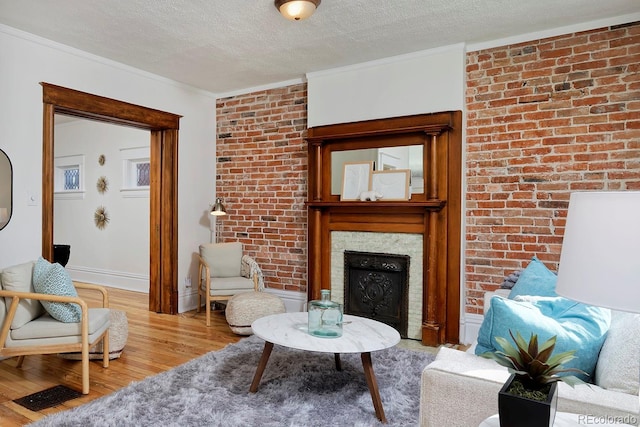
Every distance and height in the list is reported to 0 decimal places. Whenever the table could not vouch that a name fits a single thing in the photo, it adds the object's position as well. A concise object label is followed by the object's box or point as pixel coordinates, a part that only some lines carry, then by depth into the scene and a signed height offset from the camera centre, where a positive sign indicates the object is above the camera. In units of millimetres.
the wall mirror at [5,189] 3264 +133
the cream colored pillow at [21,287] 2676 -533
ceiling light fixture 2751 +1330
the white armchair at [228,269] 4352 -680
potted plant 1057 -468
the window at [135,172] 5914 +511
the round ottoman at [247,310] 3803 -927
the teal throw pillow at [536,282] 2137 -381
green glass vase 2561 -682
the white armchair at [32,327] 2602 -762
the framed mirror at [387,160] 3840 +470
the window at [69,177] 6664 +483
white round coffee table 2340 -772
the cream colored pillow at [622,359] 1318 -484
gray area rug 2281 -1146
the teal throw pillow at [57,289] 2711 -540
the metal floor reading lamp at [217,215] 4797 -88
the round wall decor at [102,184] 6320 +338
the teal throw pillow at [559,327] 1485 -424
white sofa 1261 -581
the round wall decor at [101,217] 6332 -155
